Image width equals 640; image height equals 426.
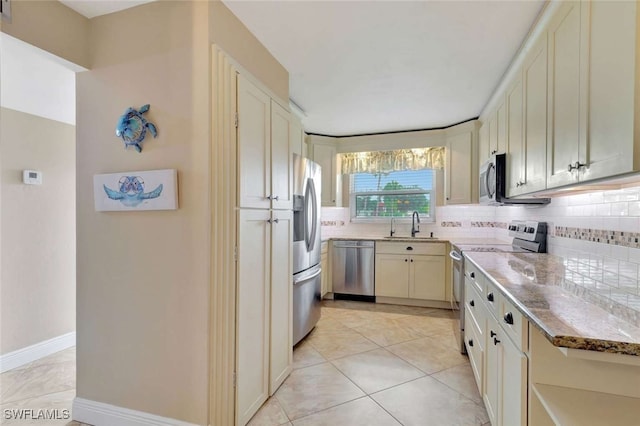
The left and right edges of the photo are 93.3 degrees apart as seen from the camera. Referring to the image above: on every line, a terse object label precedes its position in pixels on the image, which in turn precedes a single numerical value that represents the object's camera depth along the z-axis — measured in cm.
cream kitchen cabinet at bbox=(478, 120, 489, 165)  317
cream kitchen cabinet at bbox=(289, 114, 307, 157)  274
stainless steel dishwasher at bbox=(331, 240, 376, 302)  427
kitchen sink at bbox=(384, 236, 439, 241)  416
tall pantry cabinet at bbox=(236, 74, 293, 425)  176
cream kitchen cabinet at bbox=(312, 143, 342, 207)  454
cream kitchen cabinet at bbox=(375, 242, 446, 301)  397
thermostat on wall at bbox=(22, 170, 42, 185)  255
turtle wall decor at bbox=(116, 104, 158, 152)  167
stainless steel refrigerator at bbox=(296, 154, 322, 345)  268
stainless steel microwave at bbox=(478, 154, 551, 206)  248
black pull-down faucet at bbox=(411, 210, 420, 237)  450
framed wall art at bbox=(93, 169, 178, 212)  161
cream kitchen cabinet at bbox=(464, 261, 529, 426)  114
